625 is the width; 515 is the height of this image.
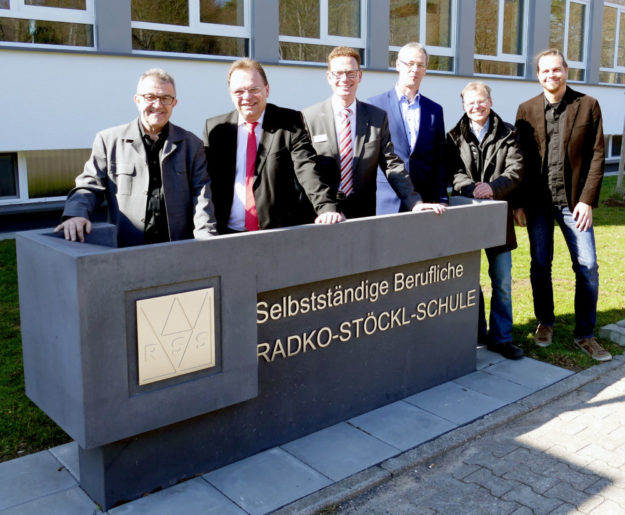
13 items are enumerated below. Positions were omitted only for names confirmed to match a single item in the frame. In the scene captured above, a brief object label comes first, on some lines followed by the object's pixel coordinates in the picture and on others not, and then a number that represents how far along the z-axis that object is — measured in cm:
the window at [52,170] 1062
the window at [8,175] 1042
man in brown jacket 557
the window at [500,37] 1655
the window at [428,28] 1454
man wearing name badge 471
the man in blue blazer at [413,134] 527
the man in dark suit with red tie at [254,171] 426
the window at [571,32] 1856
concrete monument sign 321
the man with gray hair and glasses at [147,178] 384
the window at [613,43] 2039
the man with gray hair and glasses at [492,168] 537
